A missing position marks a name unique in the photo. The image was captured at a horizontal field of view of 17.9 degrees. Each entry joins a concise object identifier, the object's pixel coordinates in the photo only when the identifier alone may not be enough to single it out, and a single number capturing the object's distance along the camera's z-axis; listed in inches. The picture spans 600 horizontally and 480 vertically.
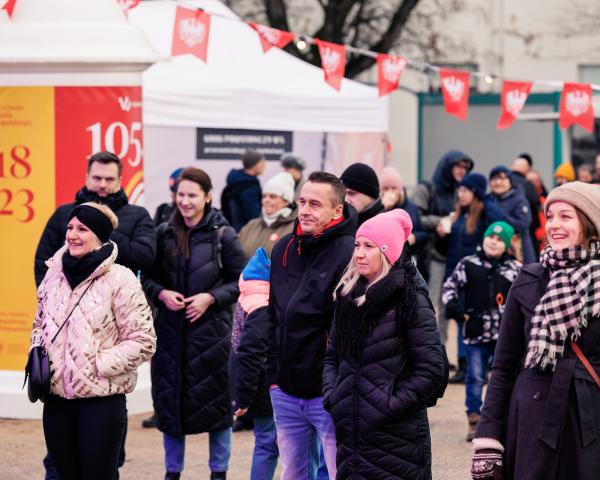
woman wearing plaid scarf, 259.7
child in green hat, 523.4
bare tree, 1400.0
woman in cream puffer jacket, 337.9
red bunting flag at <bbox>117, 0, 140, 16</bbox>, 635.9
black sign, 841.5
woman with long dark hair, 419.4
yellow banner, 549.5
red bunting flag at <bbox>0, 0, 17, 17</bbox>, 545.0
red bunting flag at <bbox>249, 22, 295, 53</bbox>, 730.3
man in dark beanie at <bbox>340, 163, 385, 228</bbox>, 392.0
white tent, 798.8
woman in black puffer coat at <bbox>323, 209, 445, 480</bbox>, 300.4
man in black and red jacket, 330.0
